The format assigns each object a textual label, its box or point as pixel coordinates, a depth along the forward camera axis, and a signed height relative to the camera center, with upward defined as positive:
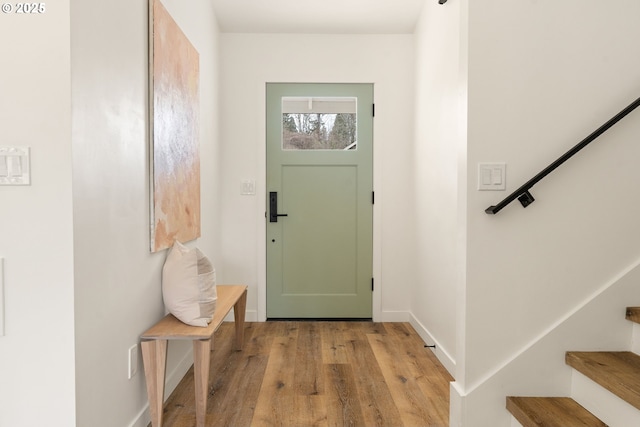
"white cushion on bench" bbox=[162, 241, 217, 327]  2.08 -0.44
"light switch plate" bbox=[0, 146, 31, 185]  1.32 +0.11
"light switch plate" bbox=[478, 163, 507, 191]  1.83 +0.11
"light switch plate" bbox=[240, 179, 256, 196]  3.73 +0.13
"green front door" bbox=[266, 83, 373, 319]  3.75 +0.01
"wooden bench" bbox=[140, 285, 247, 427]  1.89 -0.72
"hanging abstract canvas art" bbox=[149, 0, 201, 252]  2.07 +0.38
